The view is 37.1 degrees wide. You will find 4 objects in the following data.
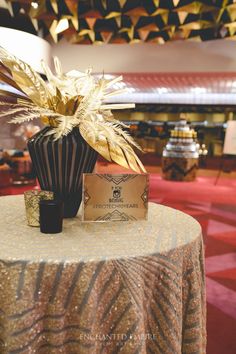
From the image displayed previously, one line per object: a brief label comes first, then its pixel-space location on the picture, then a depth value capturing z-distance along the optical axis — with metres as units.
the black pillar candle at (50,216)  1.09
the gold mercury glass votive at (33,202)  1.15
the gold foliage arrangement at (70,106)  1.15
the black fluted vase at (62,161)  1.19
